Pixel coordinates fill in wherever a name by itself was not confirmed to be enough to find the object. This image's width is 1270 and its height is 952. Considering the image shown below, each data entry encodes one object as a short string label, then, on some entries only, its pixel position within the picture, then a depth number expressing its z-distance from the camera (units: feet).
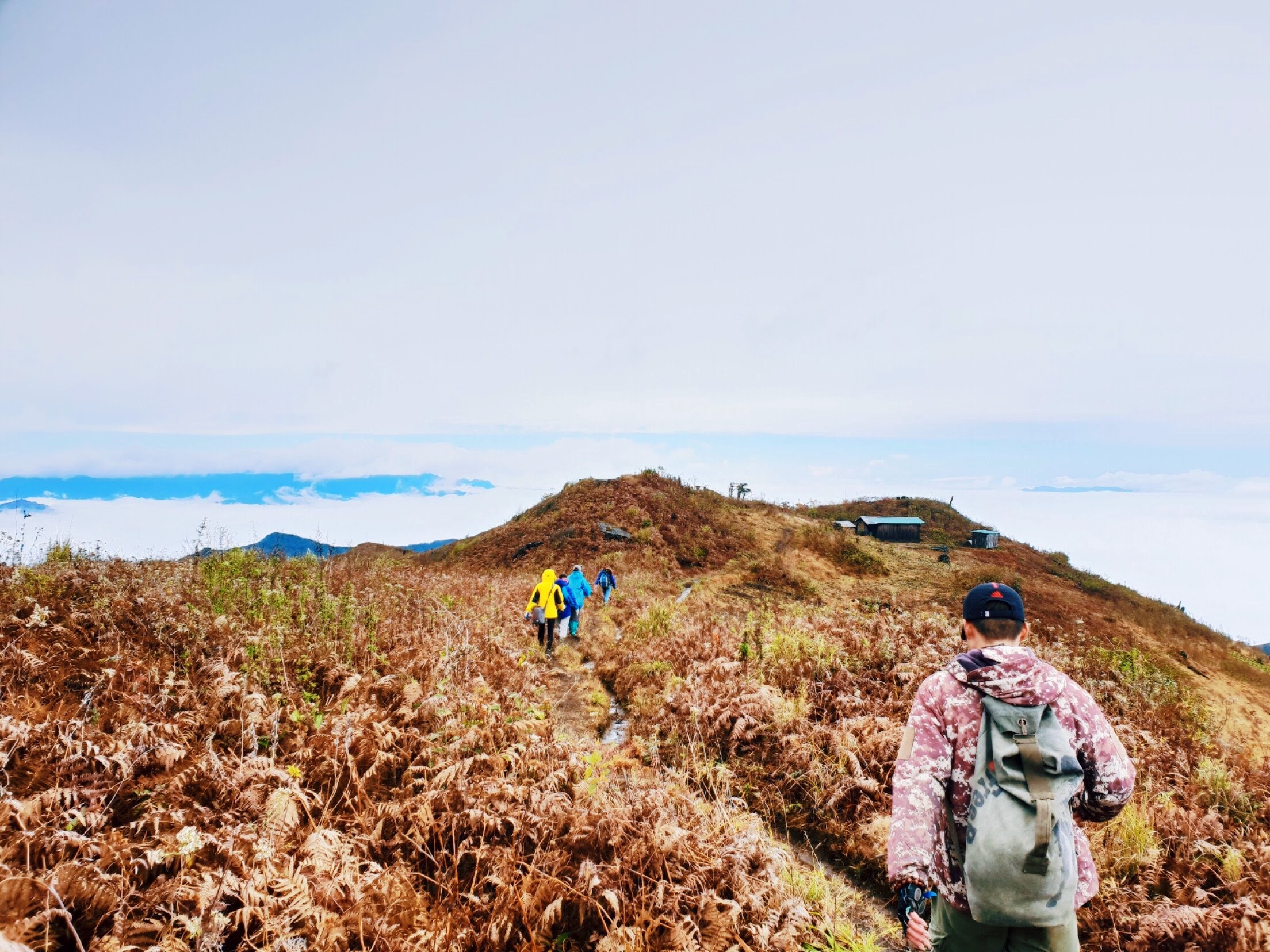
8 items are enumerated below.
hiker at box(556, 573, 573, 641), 43.32
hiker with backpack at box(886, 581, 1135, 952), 7.86
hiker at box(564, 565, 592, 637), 43.91
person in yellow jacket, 41.27
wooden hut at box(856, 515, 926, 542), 127.34
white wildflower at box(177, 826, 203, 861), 11.64
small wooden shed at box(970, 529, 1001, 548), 127.75
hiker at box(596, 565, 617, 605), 60.90
